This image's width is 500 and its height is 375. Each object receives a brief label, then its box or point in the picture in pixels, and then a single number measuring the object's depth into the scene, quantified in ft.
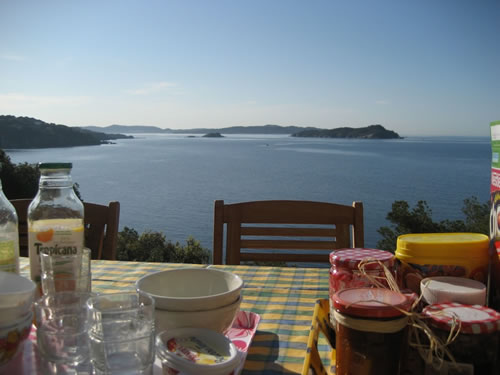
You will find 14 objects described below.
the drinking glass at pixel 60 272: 1.83
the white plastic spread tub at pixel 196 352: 1.37
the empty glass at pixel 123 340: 1.38
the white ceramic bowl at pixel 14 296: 1.56
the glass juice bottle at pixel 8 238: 1.95
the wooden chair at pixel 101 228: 4.53
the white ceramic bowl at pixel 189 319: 1.70
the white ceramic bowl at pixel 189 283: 2.05
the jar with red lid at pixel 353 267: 1.65
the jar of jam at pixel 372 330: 1.27
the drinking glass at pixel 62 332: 1.60
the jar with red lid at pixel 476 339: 1.18
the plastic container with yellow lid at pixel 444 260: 1.57
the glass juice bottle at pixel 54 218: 1.94
